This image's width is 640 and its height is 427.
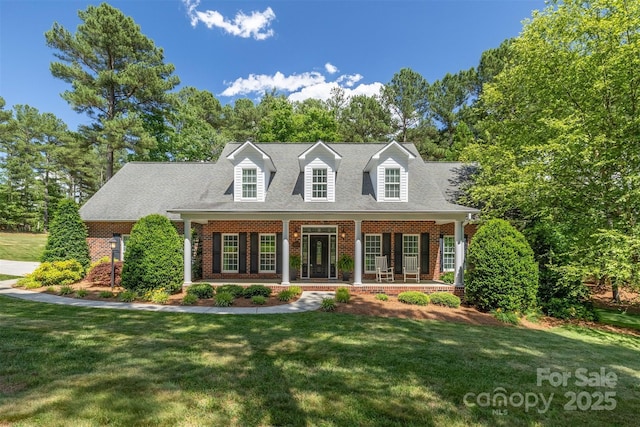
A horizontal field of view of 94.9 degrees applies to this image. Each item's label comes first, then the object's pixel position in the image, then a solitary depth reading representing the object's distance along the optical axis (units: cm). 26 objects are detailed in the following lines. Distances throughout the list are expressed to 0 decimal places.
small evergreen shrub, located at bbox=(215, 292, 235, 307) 980
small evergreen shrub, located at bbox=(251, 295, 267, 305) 991
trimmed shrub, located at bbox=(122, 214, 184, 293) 1078
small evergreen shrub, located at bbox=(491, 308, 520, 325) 899
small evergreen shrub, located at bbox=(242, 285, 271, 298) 1084
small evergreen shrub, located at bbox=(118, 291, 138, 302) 1021
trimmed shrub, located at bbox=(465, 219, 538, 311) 970
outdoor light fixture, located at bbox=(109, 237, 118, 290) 1200
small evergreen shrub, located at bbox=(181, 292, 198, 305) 997
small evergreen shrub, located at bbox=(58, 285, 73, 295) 1092
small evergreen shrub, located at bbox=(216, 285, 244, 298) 1080
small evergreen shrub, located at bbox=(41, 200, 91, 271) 1425
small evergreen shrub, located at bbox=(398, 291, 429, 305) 1044
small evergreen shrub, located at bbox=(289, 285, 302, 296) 1085
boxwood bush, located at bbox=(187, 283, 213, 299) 1057
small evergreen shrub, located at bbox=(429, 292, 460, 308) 1038
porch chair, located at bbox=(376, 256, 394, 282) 1352
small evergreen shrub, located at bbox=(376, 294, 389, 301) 1084
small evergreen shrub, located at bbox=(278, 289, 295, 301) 1048
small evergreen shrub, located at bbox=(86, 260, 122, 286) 1252
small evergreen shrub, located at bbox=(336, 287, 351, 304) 1021
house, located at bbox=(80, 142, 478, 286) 1228
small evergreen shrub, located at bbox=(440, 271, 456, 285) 1312
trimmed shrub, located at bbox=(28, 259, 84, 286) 1226
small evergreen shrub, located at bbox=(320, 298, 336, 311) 937
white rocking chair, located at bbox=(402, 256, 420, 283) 1378
